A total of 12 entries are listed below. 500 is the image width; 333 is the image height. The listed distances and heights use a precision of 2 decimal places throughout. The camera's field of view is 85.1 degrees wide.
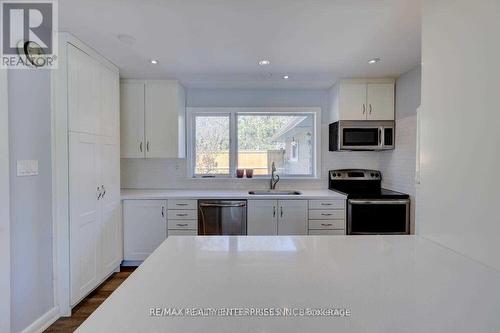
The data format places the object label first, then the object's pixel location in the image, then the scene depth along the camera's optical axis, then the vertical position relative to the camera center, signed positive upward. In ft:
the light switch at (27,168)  6.17 -0.15
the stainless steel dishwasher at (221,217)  10.59 -2.16
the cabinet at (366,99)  11.10 +2.56
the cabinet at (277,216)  10.61 -2.12
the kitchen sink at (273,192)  11.63 -1.34
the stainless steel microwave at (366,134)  11.12 +1.13
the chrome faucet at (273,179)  12.54 -0.81
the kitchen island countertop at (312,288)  2.32 -1.37
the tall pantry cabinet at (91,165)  7.50 -0.12
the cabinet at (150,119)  11.26 +1.77
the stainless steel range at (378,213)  10.13 -1.95
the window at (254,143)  12.85 +0.89
